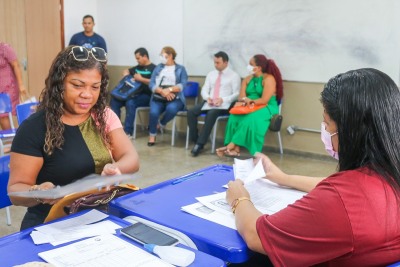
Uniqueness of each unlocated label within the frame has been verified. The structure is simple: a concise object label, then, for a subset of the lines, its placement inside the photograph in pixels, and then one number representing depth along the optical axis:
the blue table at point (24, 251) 1.01
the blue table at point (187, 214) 1.11
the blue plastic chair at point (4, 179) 1.71
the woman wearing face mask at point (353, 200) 0.97
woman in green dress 4.79
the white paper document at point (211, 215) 1.25
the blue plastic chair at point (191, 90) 5.82
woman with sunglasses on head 1.53
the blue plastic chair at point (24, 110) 3.51
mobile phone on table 1.11
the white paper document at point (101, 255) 1.00
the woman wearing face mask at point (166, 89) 5.61
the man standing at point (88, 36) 6.56
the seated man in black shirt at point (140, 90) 6.05
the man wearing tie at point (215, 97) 5.17
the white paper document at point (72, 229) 1.13
